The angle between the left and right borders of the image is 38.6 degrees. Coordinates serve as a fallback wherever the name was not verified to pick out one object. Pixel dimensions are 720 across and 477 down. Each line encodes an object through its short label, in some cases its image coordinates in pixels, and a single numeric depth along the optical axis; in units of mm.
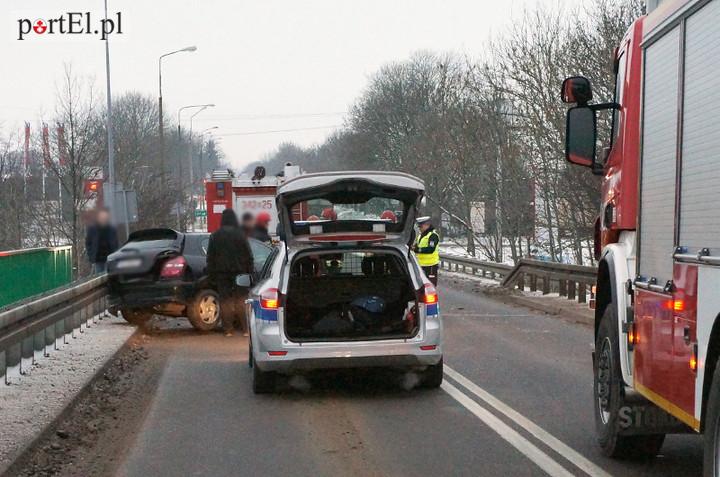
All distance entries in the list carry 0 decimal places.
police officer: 18781
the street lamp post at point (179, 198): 37634
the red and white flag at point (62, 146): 26047
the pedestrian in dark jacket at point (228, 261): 14250
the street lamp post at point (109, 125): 27853
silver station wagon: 9242
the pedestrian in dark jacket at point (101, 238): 14977
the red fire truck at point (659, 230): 4516
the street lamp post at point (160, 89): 39019
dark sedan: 15141
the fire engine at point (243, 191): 24859
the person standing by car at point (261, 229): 14648
